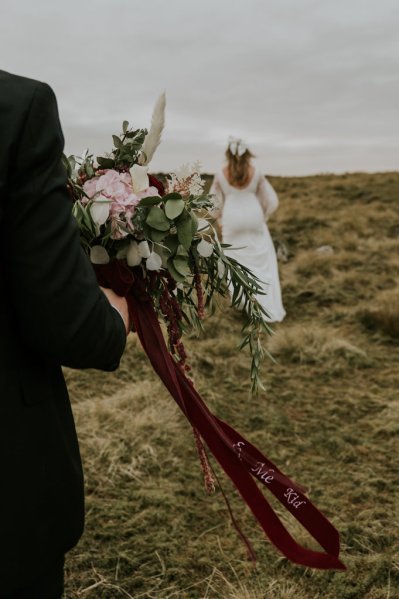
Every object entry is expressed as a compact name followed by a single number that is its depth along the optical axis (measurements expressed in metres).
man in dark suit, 1.19
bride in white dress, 7.41
